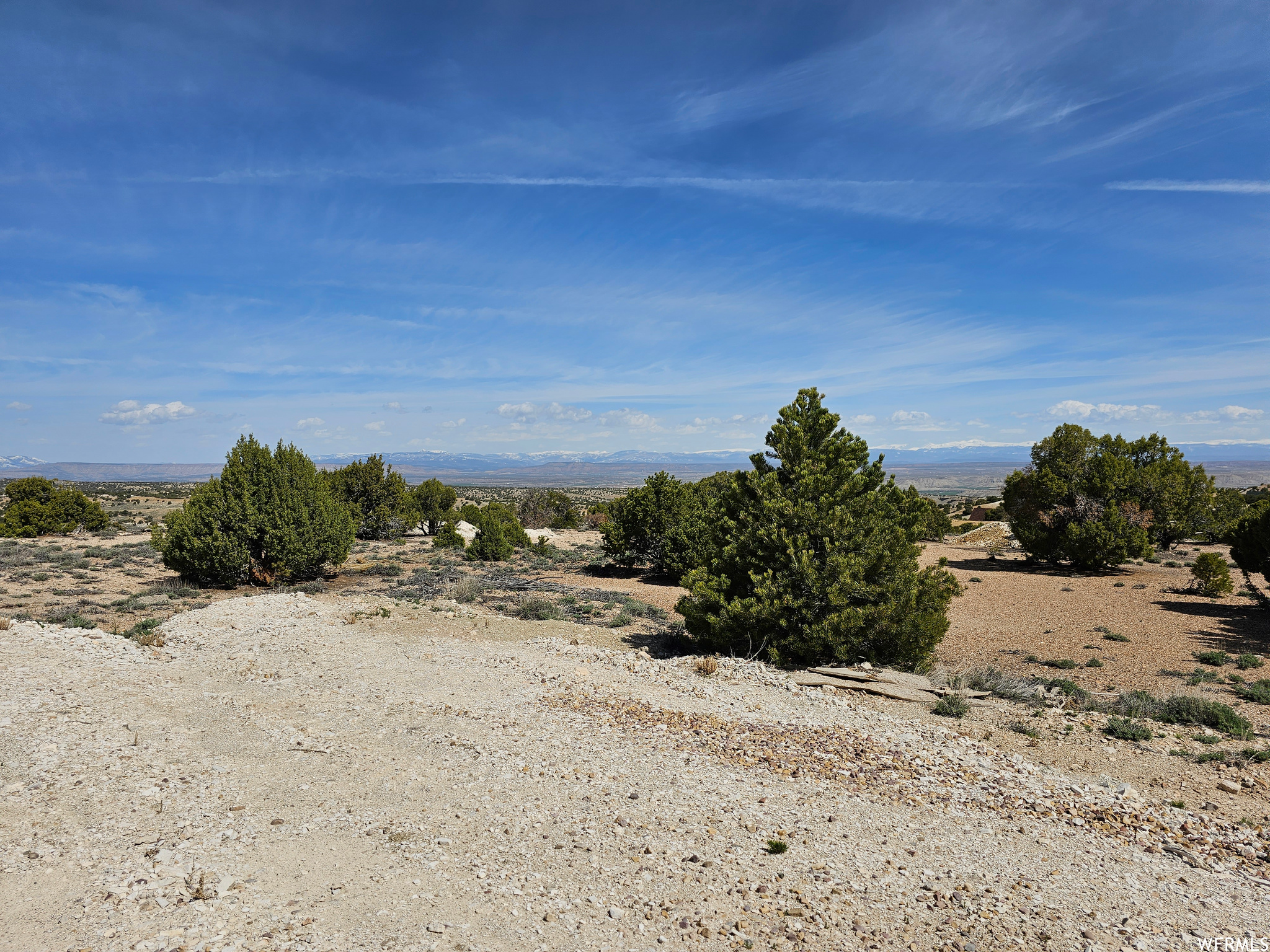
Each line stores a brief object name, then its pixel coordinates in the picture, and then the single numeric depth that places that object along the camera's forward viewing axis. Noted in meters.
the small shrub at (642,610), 16.81
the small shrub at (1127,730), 7.98
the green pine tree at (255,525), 17.52
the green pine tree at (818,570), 10.78
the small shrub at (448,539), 31.17
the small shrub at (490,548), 27.20
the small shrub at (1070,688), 10.03
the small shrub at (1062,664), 12.66
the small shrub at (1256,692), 10.12
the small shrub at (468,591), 17.28
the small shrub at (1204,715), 8.34
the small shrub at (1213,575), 18.34
